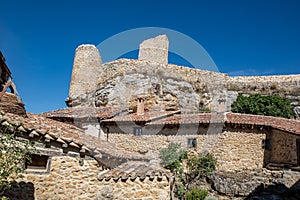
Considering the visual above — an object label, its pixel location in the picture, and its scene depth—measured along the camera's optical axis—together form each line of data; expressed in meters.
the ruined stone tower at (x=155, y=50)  34.56
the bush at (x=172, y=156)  17.75
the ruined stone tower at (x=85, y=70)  32.47
